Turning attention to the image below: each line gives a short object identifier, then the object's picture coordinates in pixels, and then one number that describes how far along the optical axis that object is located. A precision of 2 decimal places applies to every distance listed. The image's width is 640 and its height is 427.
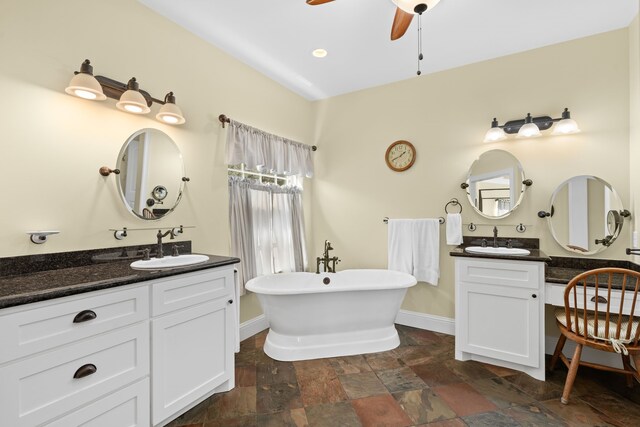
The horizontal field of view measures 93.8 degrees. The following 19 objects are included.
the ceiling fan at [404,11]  1.75
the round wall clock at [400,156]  3.45
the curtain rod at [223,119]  2.82
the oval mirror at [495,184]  2.89
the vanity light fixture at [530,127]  2.59
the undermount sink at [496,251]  2.60
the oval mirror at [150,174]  2.15
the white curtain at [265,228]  2.98
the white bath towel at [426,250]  3.23
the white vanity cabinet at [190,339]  1.71
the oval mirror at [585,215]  2.53
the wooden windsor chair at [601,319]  1.86
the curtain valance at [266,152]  2.93
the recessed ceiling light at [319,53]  2.86
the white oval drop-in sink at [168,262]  1.85
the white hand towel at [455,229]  3.02
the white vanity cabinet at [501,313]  2.29
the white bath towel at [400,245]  3.36
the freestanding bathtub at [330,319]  2.62
